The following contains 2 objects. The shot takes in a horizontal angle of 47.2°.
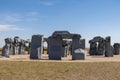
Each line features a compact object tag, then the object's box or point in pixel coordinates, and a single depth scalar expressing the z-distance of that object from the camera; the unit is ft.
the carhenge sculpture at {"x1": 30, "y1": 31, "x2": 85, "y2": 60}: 44.49
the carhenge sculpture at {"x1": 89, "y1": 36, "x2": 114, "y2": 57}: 66.21
